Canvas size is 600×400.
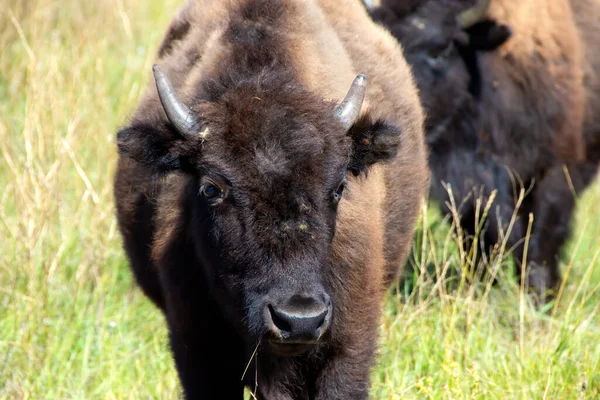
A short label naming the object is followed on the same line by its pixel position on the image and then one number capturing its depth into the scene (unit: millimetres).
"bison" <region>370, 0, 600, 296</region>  15305
